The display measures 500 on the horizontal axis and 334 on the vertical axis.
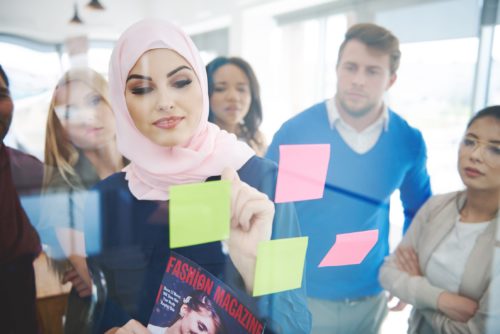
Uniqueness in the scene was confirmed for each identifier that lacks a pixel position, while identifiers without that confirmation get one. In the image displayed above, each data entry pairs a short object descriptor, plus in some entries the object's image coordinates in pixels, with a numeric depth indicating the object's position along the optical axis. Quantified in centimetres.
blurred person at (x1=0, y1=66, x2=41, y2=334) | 89
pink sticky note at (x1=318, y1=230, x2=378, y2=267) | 113
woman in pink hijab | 90
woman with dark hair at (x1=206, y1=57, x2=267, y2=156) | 97
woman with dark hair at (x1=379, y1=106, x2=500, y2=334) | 116
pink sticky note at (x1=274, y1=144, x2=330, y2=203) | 105
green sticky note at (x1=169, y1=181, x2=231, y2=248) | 96
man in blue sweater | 108
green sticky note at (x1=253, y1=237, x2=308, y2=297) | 104
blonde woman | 89
